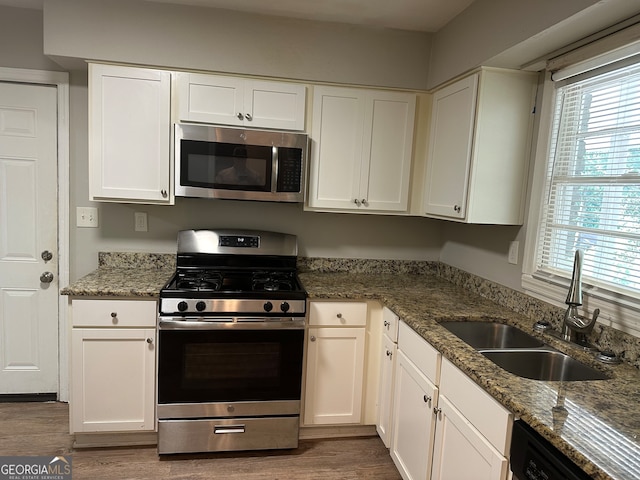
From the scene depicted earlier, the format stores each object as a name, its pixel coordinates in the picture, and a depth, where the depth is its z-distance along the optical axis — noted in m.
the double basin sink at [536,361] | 1.53
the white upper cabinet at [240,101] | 2.27
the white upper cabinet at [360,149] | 2.44
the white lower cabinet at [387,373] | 2.15
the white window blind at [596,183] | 1.55
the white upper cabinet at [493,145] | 2.02
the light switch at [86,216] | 2.57
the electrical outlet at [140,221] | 2.61
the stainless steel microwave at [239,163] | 2.25
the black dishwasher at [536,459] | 0.97
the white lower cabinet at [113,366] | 2.10
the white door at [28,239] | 2.48
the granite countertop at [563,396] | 0.94
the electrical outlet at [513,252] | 2.14
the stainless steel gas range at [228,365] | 2.09
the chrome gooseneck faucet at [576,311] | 1.60
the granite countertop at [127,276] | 2.08
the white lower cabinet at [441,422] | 1.25
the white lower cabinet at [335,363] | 2.28
